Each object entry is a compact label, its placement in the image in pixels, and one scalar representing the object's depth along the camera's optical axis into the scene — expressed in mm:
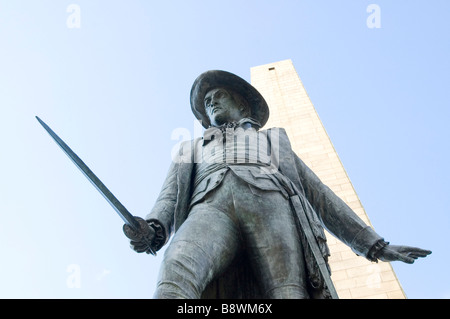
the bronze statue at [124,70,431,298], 3270
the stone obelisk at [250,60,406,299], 9211
